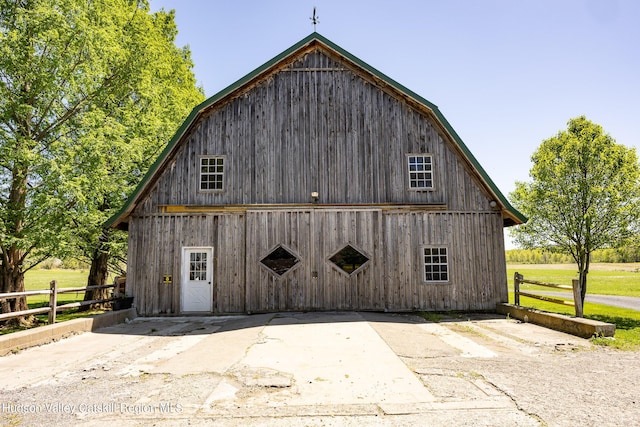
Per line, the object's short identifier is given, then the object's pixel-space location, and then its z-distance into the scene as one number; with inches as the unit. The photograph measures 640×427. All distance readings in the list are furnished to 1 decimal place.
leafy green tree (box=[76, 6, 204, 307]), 541.3
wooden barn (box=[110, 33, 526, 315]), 510.6
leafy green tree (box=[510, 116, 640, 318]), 606.9
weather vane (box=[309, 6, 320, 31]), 557.0
